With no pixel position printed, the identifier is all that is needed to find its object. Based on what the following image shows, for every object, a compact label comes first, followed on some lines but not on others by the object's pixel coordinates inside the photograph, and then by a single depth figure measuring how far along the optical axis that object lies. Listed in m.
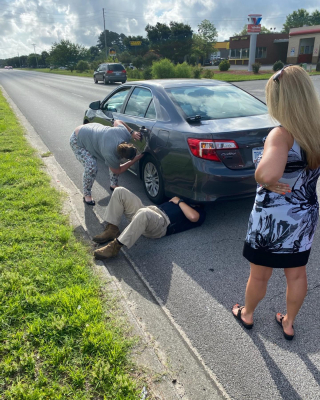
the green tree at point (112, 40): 129.62
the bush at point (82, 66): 66.75
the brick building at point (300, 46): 49.02
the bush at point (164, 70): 26.27
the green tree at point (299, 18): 114.09
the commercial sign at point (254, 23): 42.50
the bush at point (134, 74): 35.28
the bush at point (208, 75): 28.95
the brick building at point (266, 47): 58.91
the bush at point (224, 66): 40.78
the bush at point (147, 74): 33.00
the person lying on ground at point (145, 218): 3.54
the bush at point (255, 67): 36.00
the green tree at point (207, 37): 68.06
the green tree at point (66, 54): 85.38
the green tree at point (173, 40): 60.53
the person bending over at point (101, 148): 4.33
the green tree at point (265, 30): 106.25
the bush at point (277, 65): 35.88
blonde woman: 1.94
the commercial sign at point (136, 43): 71.94
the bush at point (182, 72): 26.37
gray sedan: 3.73
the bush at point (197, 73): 28.78
